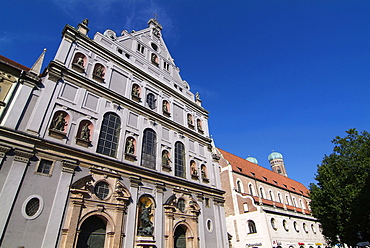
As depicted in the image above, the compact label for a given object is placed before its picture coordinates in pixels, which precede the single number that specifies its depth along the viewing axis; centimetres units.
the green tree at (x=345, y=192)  1648
